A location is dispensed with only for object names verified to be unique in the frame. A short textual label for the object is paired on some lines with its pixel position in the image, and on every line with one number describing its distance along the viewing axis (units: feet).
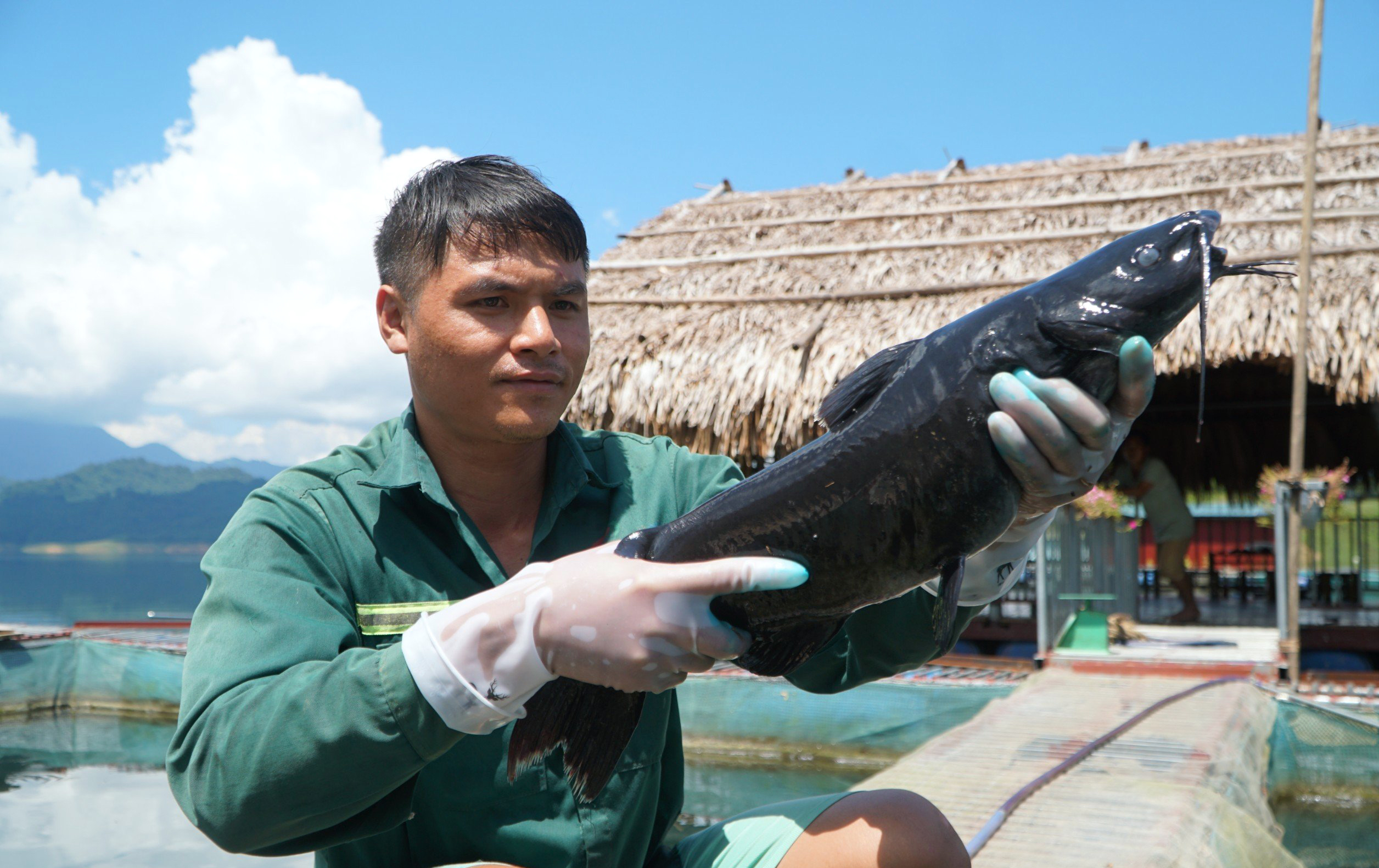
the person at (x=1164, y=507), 32.12
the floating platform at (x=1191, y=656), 21.85
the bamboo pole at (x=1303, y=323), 21.48
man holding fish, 4.74
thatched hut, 25.49
